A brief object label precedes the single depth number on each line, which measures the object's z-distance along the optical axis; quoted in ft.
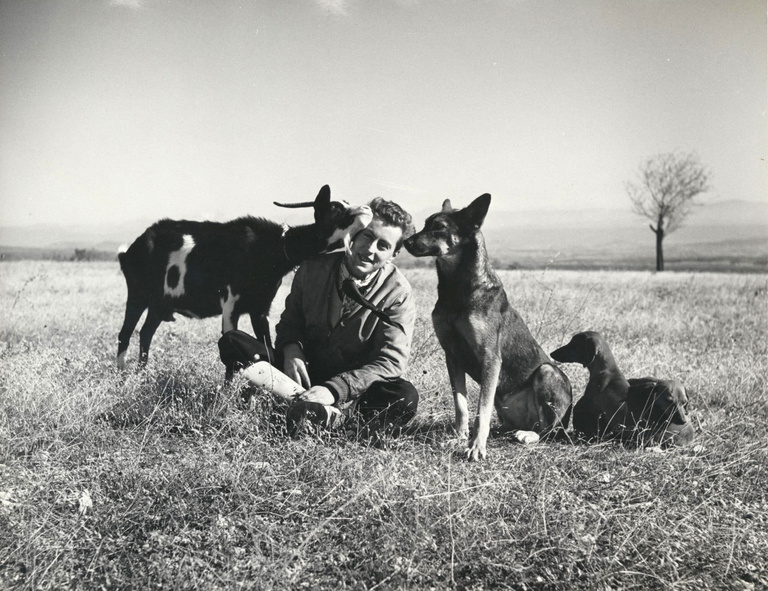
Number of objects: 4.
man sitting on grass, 14.26
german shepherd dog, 14.01
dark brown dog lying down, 14.66
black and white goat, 18.56
